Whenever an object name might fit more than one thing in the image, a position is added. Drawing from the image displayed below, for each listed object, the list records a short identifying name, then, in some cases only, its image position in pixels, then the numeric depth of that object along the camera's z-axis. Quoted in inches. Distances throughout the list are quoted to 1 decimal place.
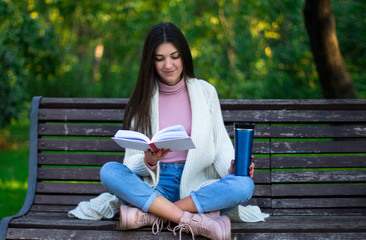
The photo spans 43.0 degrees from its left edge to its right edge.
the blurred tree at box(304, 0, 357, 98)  195.9
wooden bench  126.2
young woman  99.2
